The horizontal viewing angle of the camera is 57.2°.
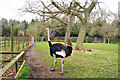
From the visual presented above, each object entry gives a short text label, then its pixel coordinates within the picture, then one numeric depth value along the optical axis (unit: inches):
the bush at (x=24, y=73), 141.8
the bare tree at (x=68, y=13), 382.4
